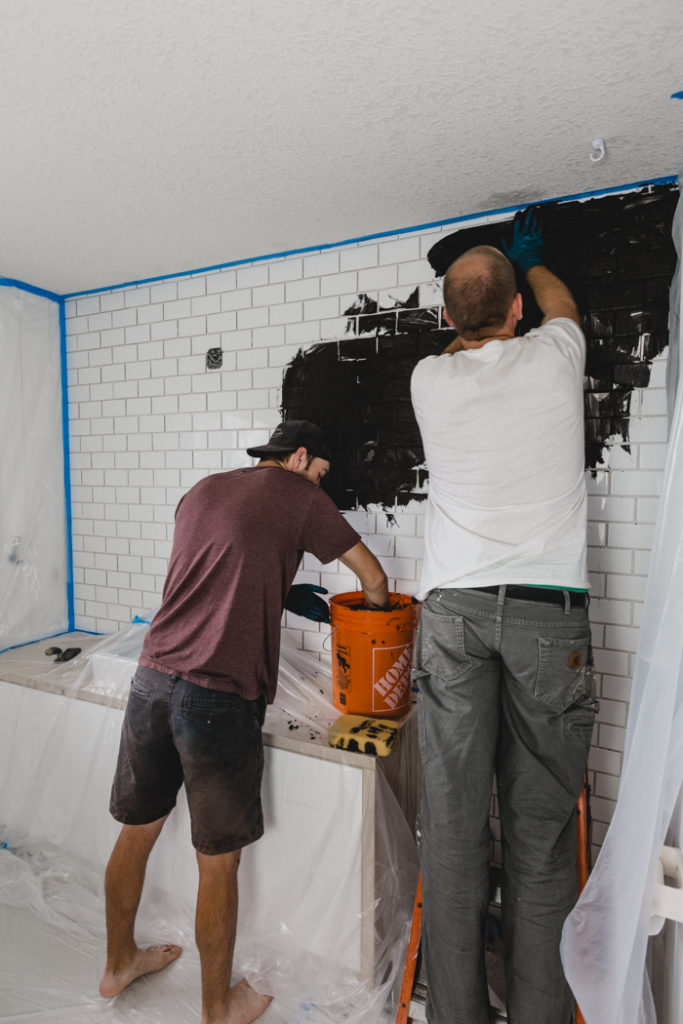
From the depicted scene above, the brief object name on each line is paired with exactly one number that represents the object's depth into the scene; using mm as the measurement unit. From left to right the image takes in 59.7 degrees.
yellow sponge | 1921
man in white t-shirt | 1539
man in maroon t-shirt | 1798
